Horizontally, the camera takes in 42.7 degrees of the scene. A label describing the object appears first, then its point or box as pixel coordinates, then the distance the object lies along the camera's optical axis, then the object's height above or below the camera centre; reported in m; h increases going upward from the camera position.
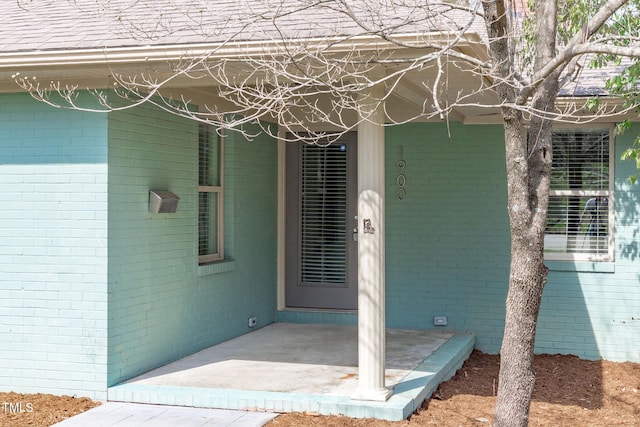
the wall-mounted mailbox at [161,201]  7.26 +0.13
